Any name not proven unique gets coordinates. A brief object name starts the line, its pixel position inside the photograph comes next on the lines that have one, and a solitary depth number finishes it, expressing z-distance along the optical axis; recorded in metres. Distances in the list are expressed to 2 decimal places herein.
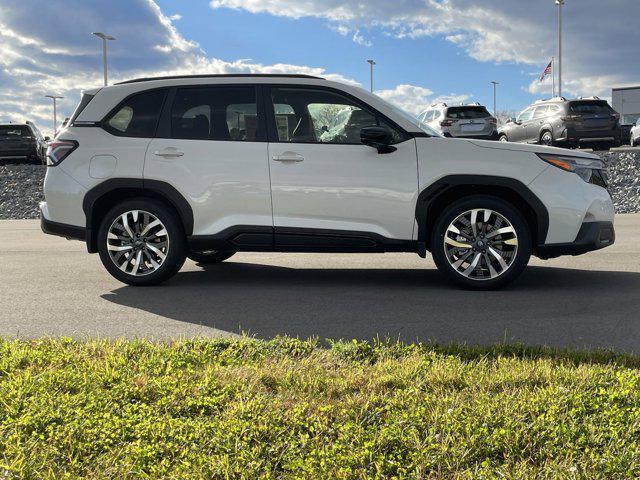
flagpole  50.28
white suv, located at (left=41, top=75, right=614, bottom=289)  6.66
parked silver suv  25.22
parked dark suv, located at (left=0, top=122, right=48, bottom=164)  27.25
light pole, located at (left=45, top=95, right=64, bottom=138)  98.82
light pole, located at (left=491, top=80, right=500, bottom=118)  97.79
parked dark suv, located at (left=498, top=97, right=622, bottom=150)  22.55
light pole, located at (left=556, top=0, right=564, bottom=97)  48.44
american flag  49.56
